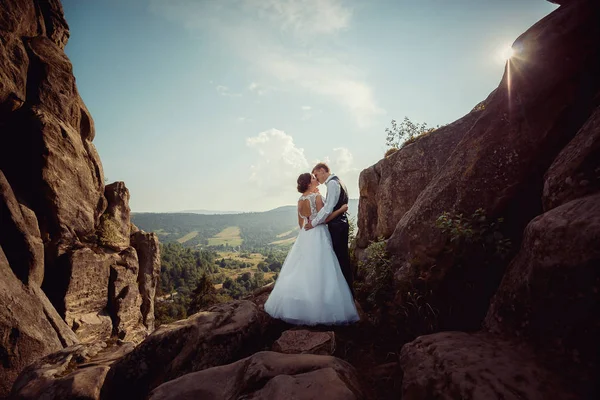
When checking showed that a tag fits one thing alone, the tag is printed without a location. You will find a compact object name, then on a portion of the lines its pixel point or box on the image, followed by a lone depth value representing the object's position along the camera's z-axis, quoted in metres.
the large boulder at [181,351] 5.04
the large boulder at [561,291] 2.49
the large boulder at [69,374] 4.32
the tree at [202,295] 46.92
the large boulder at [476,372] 2.38
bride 6.25
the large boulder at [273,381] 3.08
